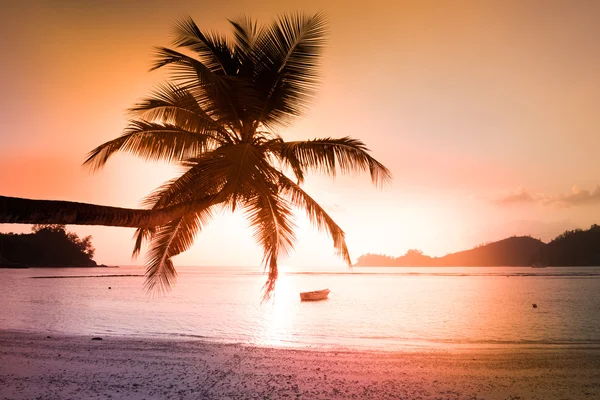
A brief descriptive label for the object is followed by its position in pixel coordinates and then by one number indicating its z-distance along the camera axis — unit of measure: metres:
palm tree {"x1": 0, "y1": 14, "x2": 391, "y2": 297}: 7.98
